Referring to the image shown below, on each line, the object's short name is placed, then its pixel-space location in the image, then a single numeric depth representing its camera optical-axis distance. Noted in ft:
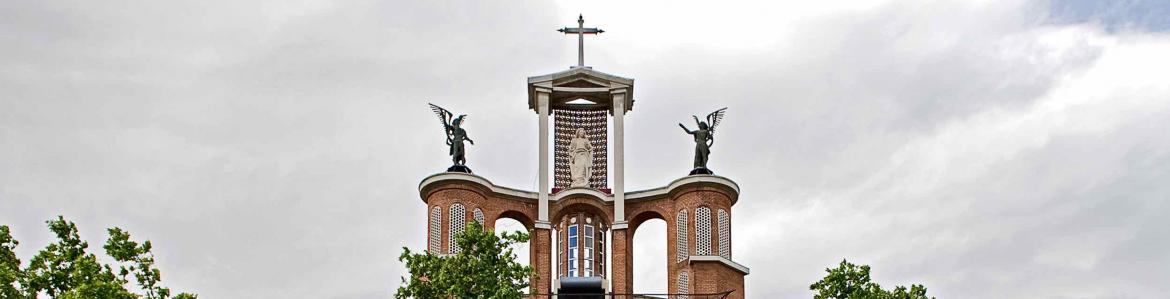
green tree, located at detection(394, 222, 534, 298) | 196.44
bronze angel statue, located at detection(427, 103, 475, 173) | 256.93
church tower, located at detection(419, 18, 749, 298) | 249.96
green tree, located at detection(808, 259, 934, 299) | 208.23
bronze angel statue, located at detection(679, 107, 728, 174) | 258.16
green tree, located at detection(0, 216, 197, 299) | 183.83
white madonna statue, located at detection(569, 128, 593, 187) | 259.80
